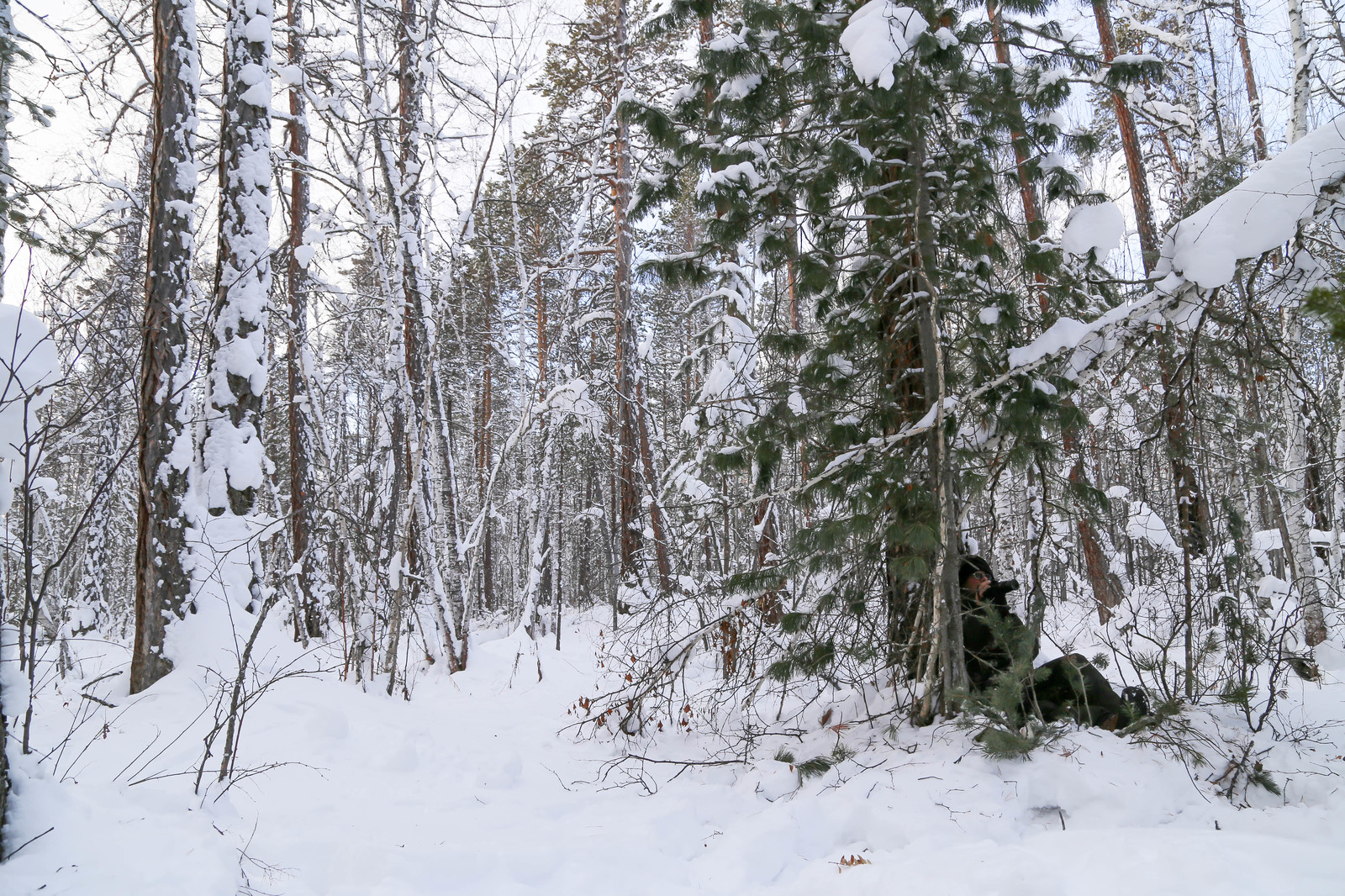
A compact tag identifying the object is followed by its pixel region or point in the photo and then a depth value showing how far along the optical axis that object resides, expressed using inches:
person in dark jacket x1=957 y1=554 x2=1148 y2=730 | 144.8
